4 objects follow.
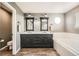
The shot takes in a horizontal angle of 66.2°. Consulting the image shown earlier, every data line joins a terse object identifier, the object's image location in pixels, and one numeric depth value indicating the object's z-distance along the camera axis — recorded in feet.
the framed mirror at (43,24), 6.78
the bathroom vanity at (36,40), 6.76
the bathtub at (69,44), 3.11
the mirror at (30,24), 6.15
